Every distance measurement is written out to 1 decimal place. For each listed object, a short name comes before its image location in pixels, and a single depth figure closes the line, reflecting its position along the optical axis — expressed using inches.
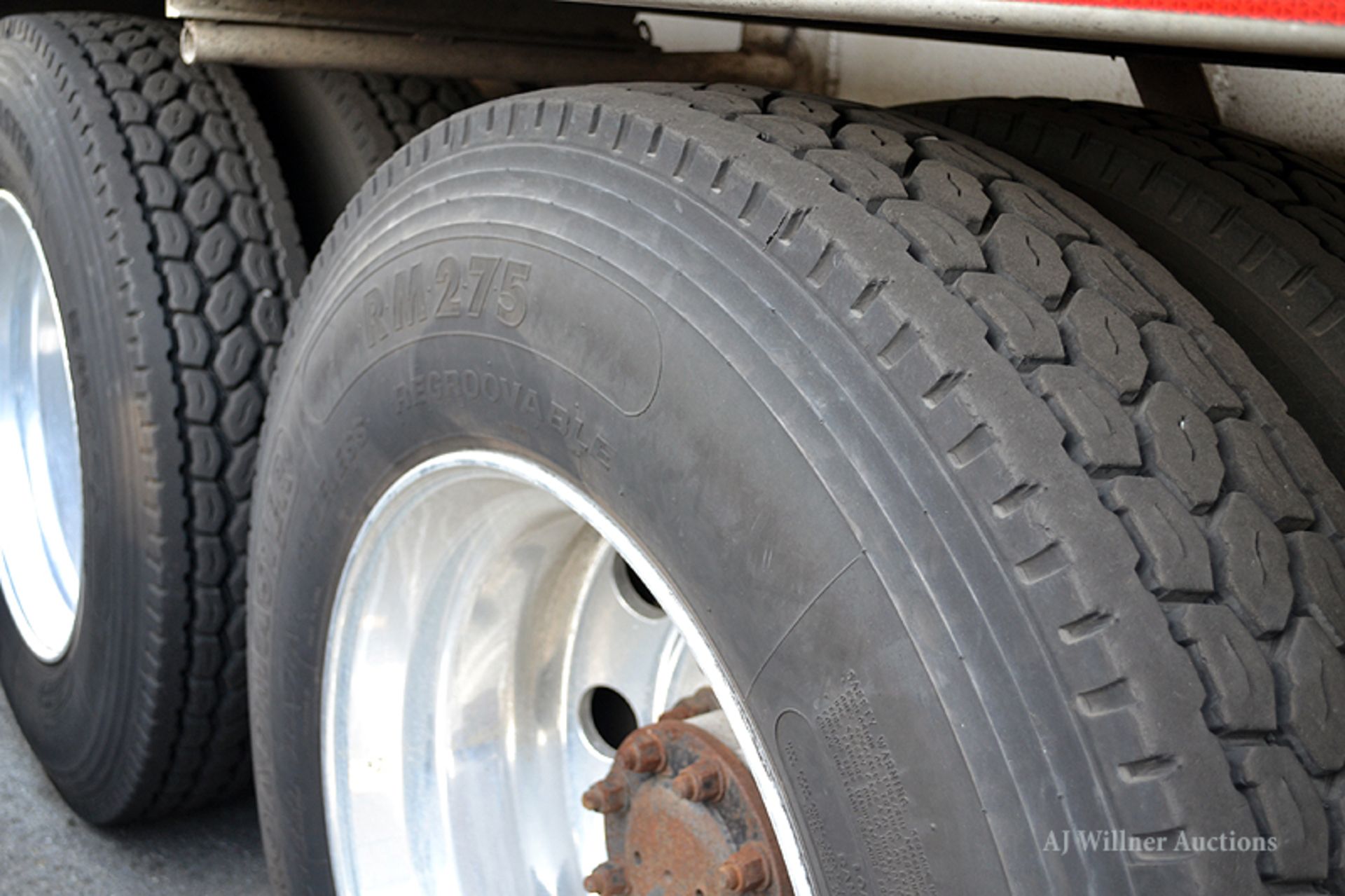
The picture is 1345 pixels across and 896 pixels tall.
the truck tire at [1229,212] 50.8
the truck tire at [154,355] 78.9
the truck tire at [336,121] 85.8
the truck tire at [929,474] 31.1
